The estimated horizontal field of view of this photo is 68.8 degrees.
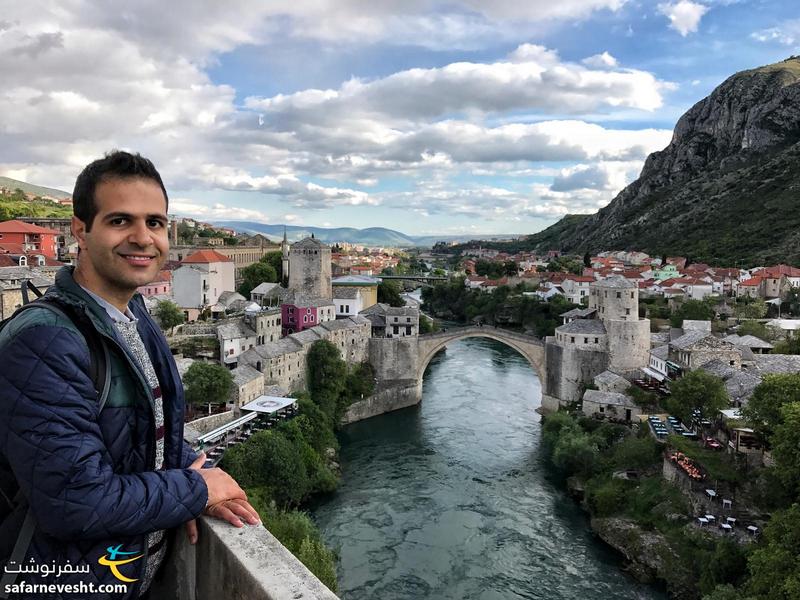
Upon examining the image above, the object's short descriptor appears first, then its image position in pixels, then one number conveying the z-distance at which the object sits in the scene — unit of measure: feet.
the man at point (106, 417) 4.33
